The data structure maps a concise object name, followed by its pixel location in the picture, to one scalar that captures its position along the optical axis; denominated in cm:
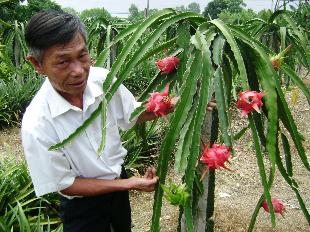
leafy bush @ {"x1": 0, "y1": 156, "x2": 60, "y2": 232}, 207
